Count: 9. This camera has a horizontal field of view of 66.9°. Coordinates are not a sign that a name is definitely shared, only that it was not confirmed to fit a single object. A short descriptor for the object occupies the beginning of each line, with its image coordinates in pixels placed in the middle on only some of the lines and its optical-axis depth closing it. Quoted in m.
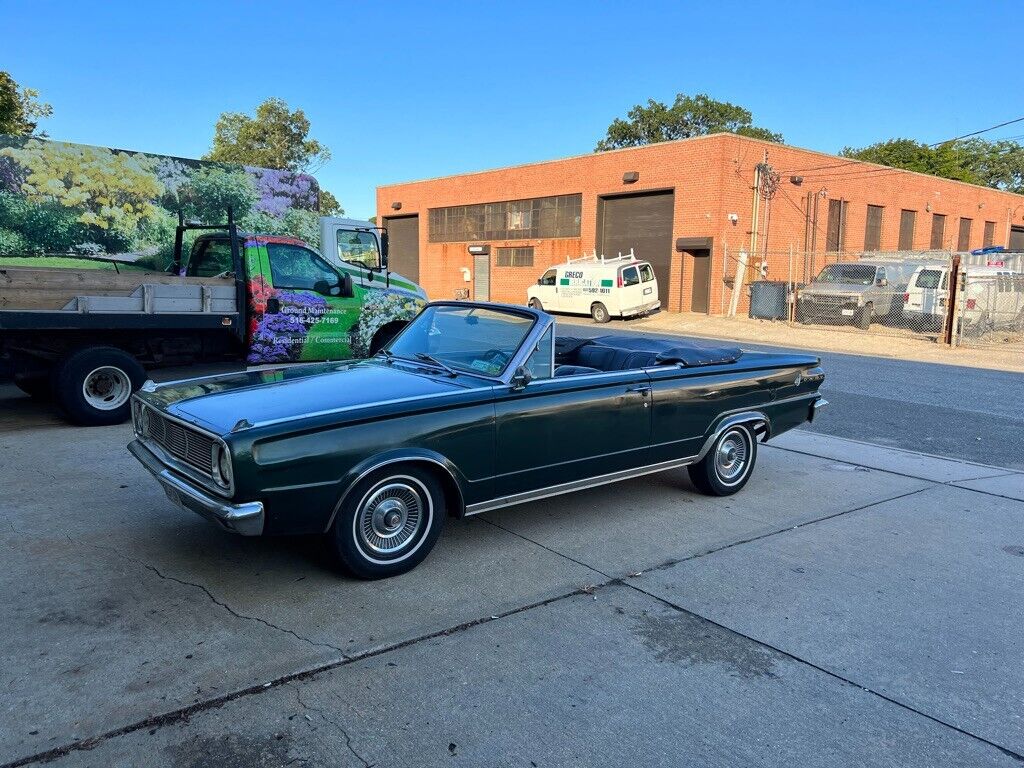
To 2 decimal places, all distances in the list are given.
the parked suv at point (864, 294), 22.34
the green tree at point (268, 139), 51.31
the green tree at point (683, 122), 60.97
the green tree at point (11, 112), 18.98
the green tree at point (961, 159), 54.97
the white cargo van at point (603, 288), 26.34
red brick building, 27.73
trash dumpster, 24.83
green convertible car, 3.74
